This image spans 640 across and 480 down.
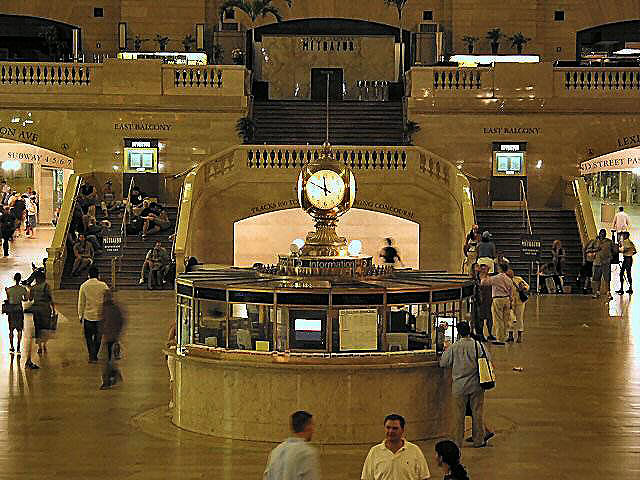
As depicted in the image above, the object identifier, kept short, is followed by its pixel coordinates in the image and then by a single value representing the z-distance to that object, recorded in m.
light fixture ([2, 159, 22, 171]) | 44.84
